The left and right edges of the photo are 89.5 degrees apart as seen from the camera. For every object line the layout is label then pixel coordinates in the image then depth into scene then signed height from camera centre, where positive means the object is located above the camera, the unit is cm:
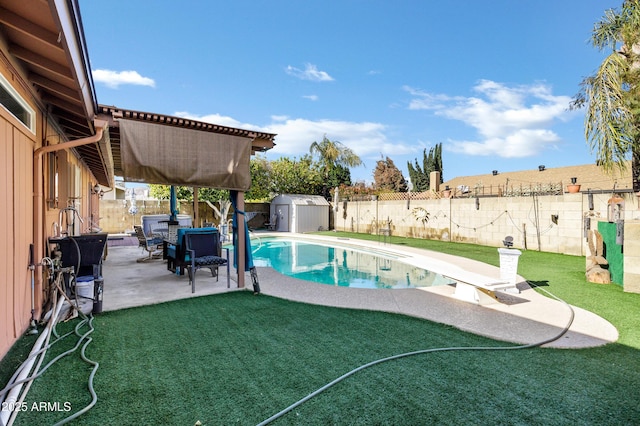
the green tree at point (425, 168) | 3356 +447
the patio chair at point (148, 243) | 920 -96
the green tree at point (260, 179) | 2309 +229
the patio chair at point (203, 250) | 599 -80
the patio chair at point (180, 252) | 643 -88
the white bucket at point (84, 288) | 481 -117
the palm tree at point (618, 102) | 772 +264
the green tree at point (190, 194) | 1957 +102
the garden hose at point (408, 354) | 228 -145
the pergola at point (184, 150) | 482 +99
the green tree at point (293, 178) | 2480 +257
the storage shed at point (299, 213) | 2152 -18
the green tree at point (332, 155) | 2836 +495
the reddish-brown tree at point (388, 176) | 3888 +421
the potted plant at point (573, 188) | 1119 +76
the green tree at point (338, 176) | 2777 +310
